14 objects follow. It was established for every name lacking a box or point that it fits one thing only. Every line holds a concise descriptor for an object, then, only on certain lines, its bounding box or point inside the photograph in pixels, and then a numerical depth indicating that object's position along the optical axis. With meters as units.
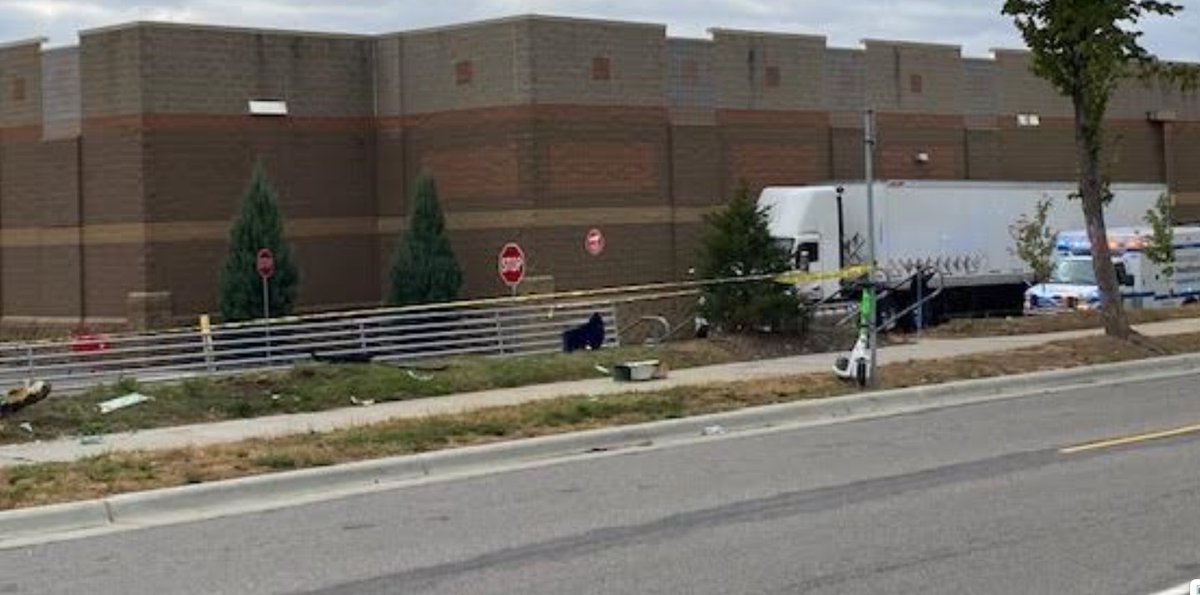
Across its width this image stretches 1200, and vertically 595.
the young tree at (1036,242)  38.62
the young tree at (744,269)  22.48
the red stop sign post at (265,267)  38.75
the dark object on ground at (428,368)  19.16
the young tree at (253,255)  39.31
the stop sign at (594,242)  41.91
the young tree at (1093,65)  21.89
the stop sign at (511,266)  35.41
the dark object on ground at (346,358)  19.91
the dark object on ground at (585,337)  23.58
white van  34.09
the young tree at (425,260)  41.44
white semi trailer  36.50
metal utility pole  17.50
